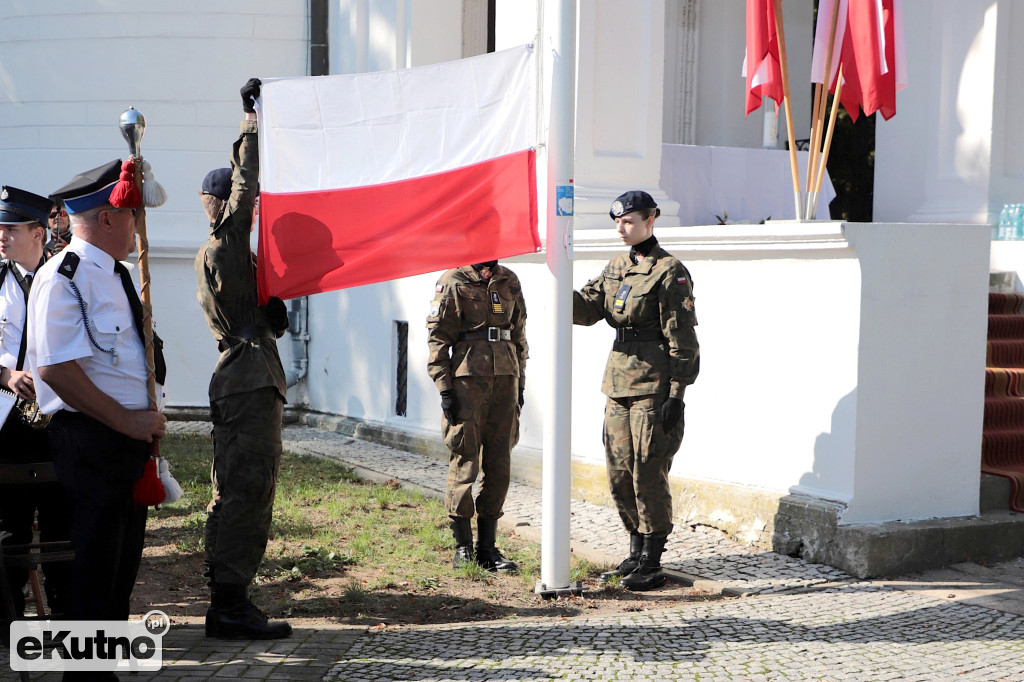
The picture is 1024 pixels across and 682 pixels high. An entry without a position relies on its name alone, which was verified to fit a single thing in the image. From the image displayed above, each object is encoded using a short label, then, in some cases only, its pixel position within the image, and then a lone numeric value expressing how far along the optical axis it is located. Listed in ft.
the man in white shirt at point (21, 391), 17.15
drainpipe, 40.32
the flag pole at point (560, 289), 19.11
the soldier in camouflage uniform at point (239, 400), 16.46
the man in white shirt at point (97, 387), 13.30
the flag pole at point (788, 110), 23.62
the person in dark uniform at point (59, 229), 23.08
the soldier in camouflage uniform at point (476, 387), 21.57
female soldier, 20.33
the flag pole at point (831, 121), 23.23
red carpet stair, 24.45
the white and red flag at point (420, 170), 18.33
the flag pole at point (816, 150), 23.58
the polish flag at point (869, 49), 23.99
